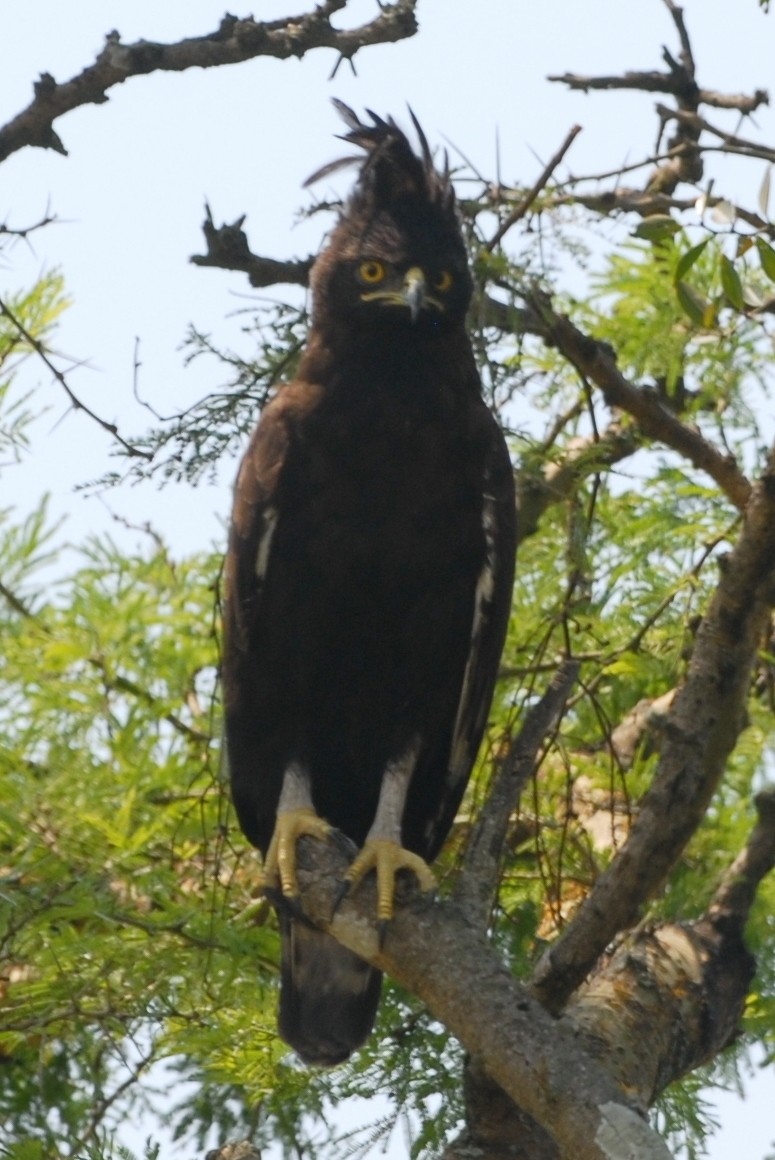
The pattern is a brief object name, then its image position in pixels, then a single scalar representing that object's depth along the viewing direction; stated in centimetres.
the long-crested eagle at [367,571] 973
